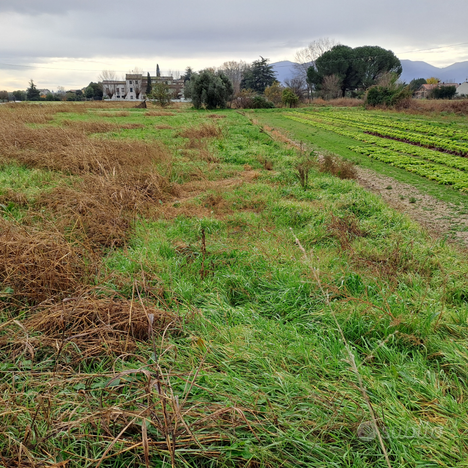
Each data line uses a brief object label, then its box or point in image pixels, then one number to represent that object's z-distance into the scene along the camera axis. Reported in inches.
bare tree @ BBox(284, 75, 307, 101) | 2110.0
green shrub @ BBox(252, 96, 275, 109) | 1775.3
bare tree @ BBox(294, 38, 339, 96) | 3358.8
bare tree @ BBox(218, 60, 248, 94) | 4010.8
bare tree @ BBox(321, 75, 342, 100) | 2274.9
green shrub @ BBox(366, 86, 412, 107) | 1352.1
